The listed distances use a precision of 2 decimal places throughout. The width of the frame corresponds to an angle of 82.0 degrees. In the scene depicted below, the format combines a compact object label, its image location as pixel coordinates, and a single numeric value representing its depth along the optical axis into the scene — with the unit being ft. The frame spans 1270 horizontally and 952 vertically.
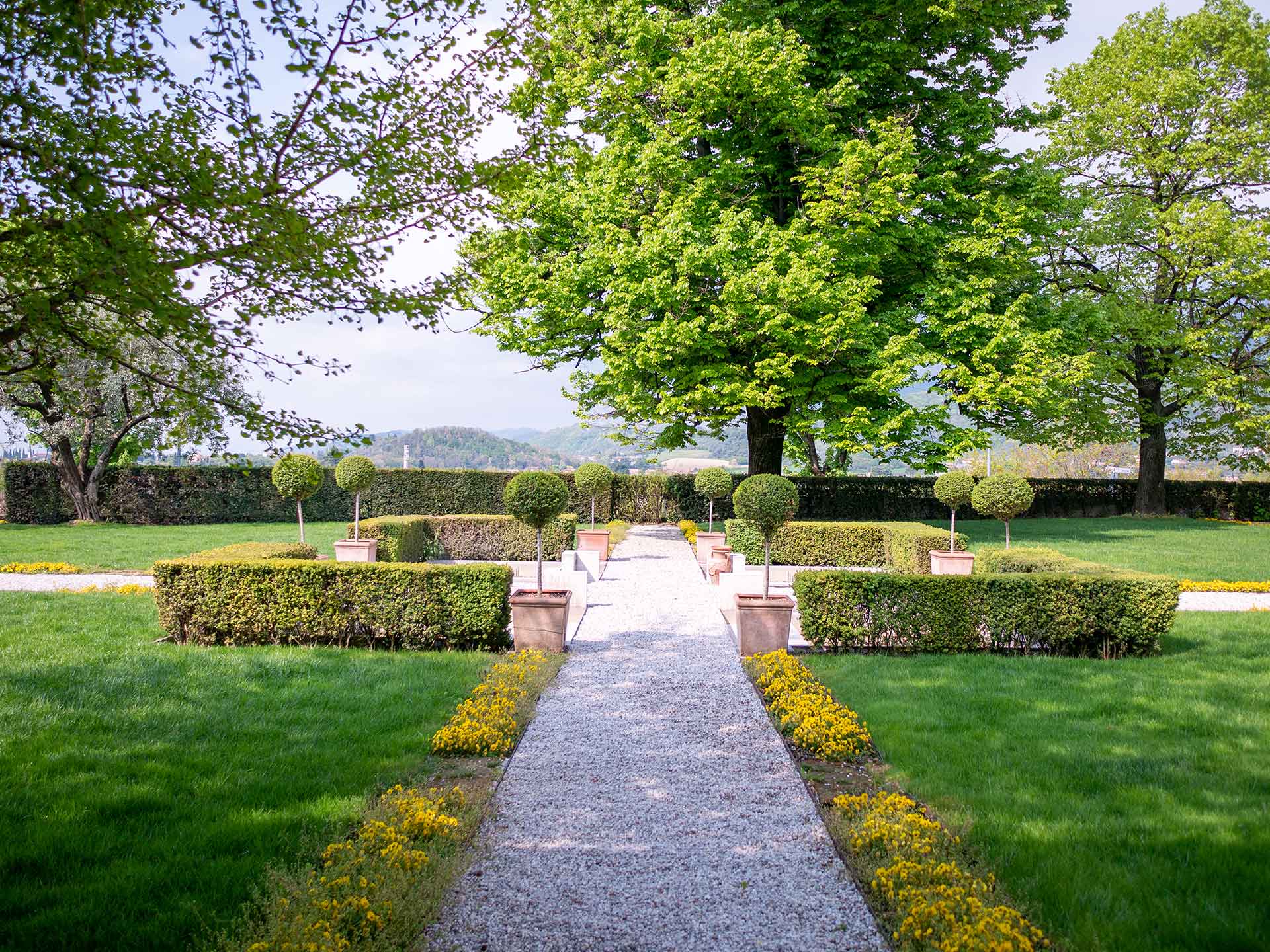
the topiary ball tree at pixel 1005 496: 42.14
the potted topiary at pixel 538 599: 28.12
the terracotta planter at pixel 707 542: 54.34
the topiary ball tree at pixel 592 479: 59.98
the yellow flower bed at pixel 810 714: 18.24
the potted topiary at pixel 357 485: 46.93
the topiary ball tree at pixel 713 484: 60.23
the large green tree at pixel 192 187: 11.98
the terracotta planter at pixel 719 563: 45.60
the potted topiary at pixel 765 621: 27.89
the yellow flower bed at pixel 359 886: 9.86
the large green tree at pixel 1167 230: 77.30
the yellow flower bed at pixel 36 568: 43.88
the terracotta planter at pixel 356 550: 46.85
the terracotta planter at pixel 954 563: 42.88
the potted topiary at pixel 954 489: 47.85
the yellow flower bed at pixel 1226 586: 41.45
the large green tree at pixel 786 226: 53.01
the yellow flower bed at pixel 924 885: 10.03
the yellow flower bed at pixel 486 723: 18.11
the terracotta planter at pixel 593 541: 54.80
